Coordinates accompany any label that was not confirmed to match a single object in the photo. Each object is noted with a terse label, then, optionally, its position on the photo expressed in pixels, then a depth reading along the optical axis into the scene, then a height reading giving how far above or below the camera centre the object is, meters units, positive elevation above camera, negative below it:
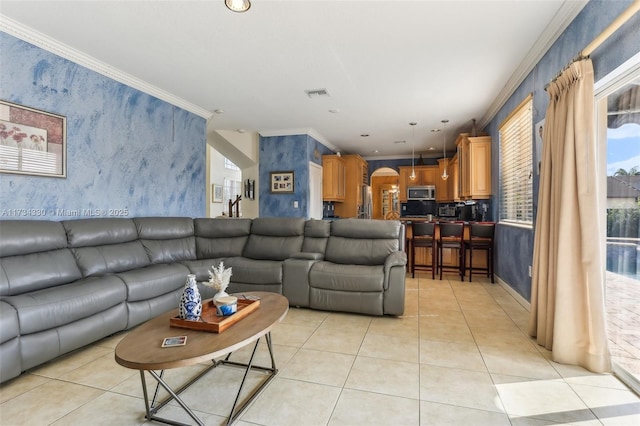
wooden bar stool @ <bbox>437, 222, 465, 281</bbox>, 4.86 -0.47
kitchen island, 5.04 -0.75
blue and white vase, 1.80 -0.54
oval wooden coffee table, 1.40 -0.66
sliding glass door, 1.97 -0.01
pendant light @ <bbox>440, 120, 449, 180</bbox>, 5.66 +1.56
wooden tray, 1.72 -0.63
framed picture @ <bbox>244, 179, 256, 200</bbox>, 6.58 +0.44
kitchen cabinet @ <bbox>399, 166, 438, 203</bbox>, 8.27 +0.88
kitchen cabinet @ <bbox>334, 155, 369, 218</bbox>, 7.95 +0.56
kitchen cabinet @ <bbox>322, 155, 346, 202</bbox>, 7.12 +0.75
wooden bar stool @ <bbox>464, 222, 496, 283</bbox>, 4.63 -0.45
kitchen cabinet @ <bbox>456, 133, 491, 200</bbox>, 5.04 +0.71
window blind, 3.50 +0.57
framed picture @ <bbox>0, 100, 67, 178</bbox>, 2.62 +0.60
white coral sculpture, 2.09 -0.47
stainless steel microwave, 8.05 +0.48
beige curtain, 2.05 -0.14
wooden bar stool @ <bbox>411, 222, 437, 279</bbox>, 4.95 -0.45
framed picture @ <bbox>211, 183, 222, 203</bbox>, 9.90 +0.54
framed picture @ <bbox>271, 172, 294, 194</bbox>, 6.32 +0.56
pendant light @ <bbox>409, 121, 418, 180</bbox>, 5.80 +1.57
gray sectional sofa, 2.18 -0.59
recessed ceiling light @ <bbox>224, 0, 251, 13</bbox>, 2.31 +1.52
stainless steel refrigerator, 8.35 +0.20
